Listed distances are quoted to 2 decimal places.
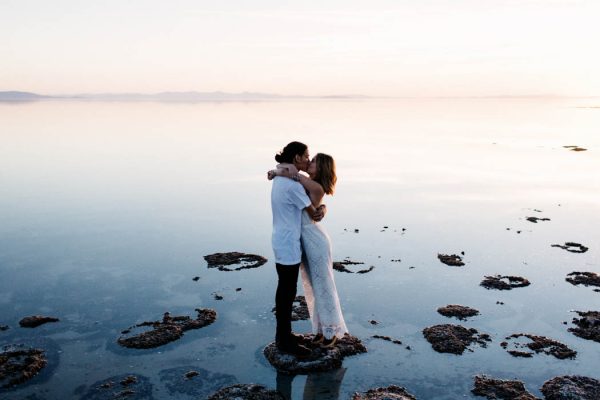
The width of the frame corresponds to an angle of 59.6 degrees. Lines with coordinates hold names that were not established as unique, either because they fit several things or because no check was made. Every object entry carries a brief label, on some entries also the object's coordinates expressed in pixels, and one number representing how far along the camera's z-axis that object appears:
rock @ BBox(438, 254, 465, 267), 13.99
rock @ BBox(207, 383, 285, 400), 7.61
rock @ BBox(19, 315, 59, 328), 10.03
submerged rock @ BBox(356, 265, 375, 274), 13.29
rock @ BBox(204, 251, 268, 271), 13.68
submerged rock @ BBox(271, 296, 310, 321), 10.33
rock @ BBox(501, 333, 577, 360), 9.02
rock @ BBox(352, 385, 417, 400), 7.58
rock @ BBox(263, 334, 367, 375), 8.35
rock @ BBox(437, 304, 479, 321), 10.66
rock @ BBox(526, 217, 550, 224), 19.38
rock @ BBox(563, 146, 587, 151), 47.40
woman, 8.04
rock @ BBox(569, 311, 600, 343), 9.74
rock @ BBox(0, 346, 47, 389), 8.08
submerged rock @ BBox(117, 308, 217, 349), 9.29
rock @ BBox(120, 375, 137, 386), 7.98
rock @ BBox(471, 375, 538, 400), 7.70
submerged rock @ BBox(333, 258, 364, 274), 13.42
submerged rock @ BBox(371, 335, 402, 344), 9.48
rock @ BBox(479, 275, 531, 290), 12.28
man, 7.88
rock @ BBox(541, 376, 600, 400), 7.67
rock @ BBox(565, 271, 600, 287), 12.48
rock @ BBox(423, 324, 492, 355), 9.24
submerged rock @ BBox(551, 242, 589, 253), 15.40
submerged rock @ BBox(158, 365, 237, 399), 7.80
